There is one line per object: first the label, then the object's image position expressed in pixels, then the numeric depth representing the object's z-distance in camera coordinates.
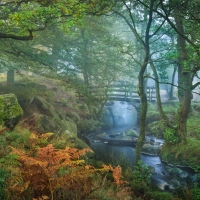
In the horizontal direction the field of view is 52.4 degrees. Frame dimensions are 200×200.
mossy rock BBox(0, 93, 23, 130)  6.75
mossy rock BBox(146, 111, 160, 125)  18.81
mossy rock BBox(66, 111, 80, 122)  15.72
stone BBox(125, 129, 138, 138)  16.02
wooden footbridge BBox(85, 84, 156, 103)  18.22
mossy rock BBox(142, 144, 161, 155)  12.69
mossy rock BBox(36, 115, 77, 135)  9.32
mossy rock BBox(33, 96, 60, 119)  12.21
